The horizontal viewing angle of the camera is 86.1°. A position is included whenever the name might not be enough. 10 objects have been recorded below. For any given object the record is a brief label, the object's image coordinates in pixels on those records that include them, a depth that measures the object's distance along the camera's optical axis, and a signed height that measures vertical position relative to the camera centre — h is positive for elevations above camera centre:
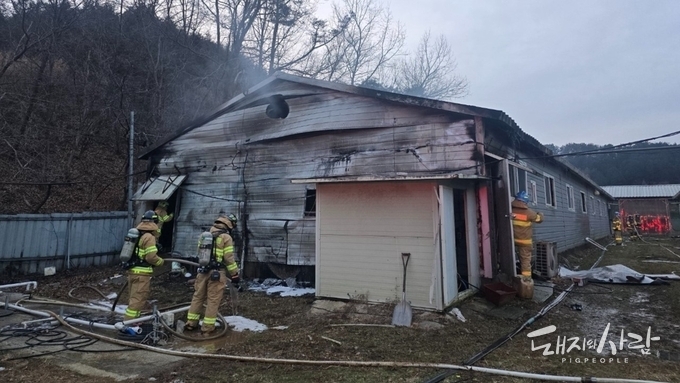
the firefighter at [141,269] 5.70 -0.68
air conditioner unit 9.20 -0.86
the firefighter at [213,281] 5.48 -0.83
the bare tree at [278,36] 19.83 +10.66
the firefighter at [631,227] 25.06 -0.08
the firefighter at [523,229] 8.20 -0.07
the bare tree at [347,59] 21.39 +10.15
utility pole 11.44 +2.04
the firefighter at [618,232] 19.86 -0.33
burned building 6.73 +0.91
